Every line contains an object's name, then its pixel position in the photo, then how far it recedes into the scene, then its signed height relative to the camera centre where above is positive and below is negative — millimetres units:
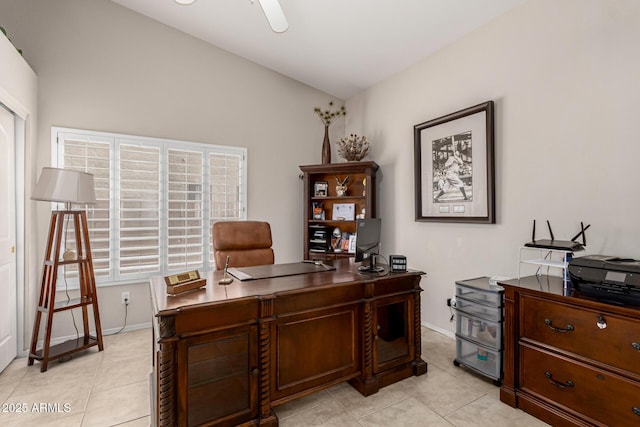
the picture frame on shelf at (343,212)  3992 +53
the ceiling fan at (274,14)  2072 +1430
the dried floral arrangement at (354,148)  3855 +858
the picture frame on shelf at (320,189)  4138 +363
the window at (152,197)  3107 +217
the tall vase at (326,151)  4113 +872
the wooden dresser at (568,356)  1544 -794
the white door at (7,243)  2424 -216
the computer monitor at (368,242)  2219 -191
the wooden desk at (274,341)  1515 -741
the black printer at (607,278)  1528 -330
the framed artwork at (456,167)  2707 +475
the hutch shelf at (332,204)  3818 +162
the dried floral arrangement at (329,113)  4281 +1460
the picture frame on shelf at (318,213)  4121 +41
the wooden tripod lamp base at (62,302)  2512 -695
